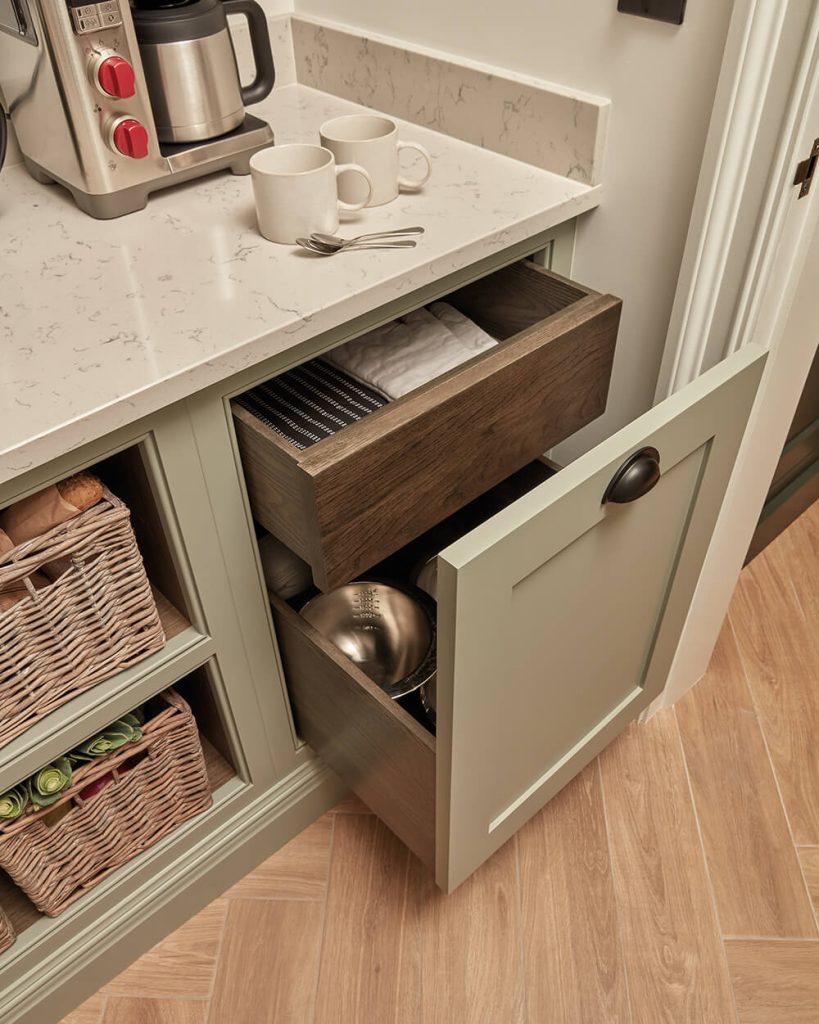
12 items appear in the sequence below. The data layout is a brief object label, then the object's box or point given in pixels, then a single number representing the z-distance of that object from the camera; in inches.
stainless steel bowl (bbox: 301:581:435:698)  47.9
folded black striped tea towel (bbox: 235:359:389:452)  37.4
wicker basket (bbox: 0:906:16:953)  39.3
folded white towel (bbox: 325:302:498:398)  38.8
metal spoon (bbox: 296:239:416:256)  35.9
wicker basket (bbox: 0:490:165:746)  31.9
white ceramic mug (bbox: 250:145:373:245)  35.2
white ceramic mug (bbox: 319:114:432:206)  38.0
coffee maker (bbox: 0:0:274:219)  34.5
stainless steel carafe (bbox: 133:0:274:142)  36.6
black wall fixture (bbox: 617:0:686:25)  34.1
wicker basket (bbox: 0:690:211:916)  38.3
